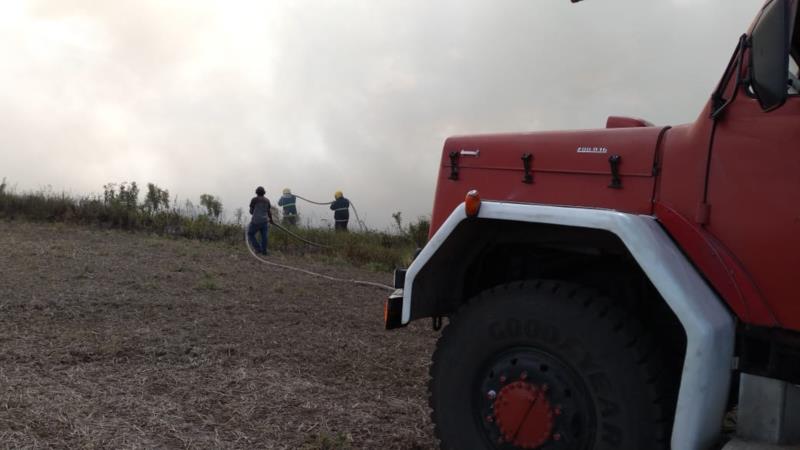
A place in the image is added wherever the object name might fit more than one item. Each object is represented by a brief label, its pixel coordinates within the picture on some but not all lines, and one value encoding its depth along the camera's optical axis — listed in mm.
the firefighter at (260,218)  14359
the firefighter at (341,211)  17906
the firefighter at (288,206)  17891
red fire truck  2533
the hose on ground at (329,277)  10188
